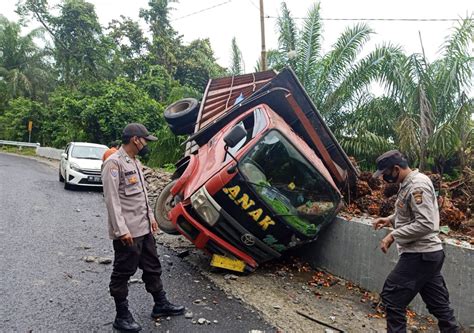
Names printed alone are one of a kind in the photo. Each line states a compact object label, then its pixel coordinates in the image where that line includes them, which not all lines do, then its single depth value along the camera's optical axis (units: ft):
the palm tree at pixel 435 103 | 24.29
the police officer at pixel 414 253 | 9.82
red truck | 14.51
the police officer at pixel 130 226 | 10.75
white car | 34.96
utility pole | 40.66
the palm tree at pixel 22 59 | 98.89
